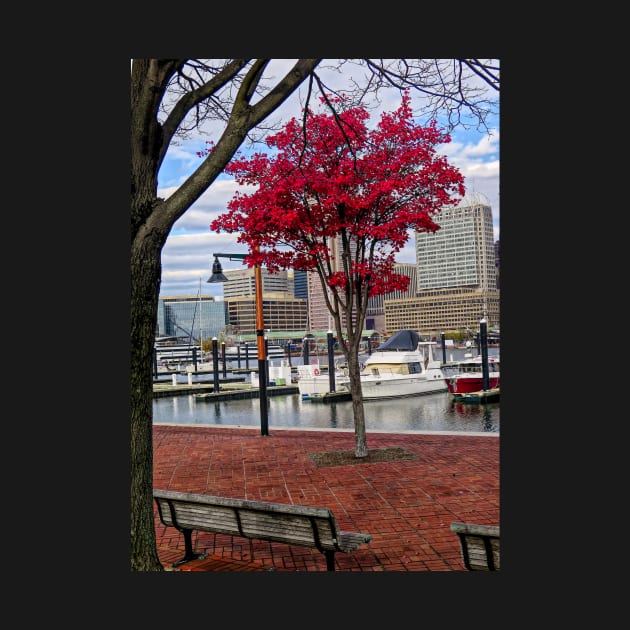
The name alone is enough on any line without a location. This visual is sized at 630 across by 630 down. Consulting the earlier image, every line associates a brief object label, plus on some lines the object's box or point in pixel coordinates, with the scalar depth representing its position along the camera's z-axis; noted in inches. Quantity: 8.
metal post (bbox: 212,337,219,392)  855.7
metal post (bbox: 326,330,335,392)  872.9
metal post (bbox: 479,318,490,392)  577.3
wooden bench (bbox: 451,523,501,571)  169.0
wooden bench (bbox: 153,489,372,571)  180.4
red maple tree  327.9
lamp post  348.8
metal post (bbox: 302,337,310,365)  1269.2
